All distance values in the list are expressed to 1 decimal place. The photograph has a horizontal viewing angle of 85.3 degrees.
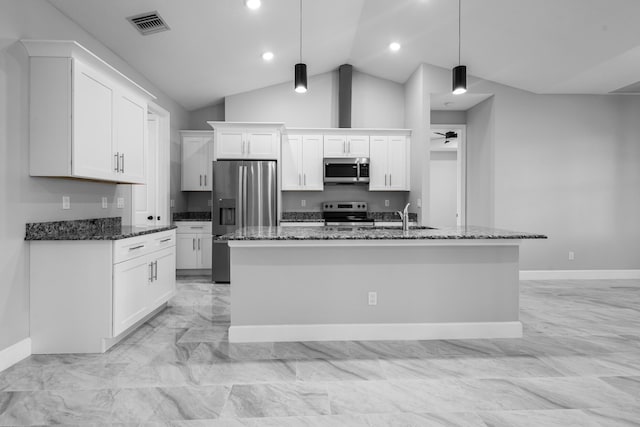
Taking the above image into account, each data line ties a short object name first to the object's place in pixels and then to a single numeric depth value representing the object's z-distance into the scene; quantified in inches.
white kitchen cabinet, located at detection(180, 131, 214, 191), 225.1
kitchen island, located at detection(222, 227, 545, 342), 114.3
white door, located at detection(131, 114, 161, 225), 189.6
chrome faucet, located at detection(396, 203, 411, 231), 128.7
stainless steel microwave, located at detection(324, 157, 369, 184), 219.3
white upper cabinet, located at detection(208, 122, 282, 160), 208.5
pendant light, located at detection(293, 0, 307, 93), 128.0
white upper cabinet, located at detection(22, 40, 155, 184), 100.7
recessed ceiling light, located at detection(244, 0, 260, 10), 138.6
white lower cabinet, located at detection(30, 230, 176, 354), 102.1
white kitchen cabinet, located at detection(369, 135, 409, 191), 224.1
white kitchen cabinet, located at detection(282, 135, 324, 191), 222.4
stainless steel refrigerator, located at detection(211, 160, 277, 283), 200.7
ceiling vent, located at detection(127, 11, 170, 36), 130.5
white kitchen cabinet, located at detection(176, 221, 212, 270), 214.7
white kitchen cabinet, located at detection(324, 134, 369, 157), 222.8
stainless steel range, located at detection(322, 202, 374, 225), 229.5
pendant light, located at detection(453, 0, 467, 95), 124.1
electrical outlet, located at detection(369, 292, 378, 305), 116.3
